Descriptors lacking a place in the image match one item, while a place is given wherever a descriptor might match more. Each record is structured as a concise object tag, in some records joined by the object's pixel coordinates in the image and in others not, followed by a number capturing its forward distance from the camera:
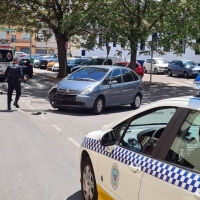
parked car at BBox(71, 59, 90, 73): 24.16
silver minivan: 9.97
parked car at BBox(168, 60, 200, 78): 25.38
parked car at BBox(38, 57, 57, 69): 34.19
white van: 20.25
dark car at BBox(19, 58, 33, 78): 23.30
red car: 19.34
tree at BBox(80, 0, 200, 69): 17.29
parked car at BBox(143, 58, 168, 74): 29.00
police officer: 10.27
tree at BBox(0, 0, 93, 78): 20.74
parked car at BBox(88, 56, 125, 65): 23.41
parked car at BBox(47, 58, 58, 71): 31.66
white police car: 2.37
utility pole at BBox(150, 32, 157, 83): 18.62
